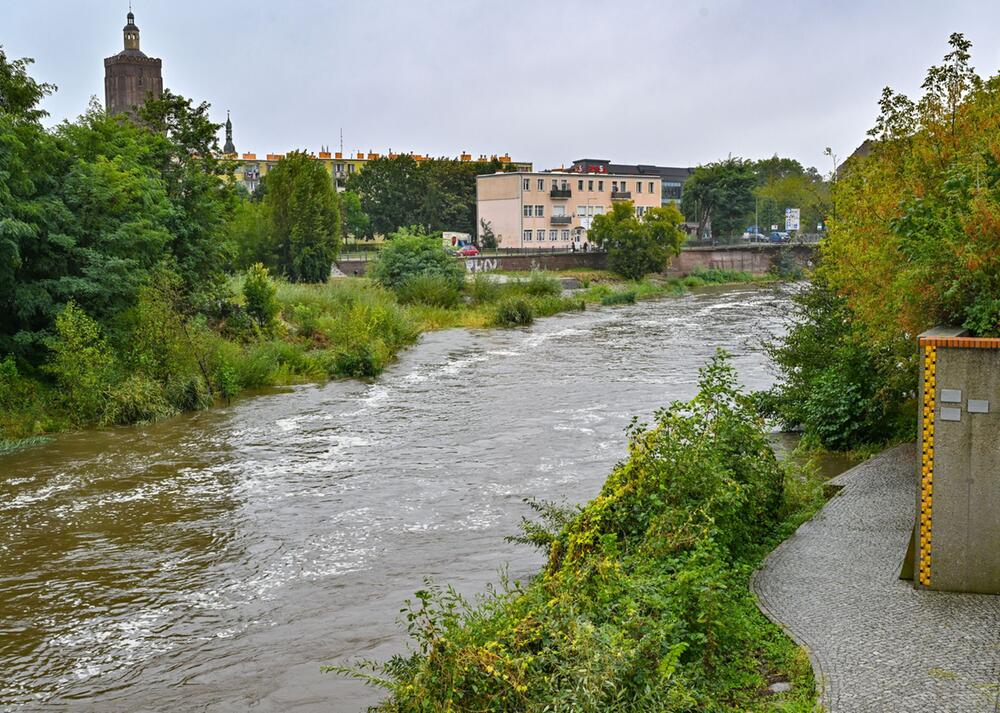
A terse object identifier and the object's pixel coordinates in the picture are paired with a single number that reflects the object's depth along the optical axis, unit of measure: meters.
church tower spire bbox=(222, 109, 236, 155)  133.62
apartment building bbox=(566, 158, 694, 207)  156.16
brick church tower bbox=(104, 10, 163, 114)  129.25
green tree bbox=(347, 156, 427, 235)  100.19
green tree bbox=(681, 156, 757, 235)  108.75
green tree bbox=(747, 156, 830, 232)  114.49
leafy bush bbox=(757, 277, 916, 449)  17.67
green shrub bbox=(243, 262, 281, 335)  33.91
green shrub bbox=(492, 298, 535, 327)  48.28
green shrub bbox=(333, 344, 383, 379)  31.27
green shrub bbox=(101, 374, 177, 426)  23.48
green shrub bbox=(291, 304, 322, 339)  36.00
